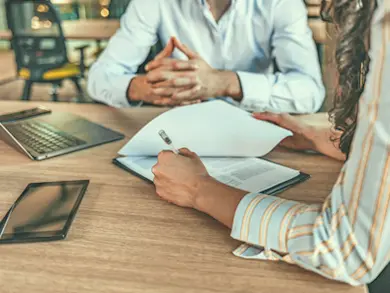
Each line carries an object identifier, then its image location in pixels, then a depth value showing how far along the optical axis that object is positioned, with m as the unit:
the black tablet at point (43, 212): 0.64
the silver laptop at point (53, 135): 0.98
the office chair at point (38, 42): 3.56
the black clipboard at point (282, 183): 0.76
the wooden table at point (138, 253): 0.53
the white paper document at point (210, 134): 0.92
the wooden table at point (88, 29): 3.44
